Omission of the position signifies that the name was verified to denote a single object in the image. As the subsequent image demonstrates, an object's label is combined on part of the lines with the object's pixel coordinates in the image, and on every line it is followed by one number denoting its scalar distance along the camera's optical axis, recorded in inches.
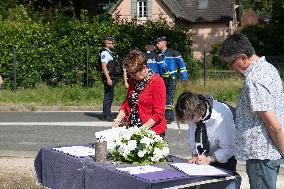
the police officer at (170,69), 489.7
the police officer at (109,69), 507.8
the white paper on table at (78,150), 229.5
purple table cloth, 190.2
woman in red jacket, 248.1
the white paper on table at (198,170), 195.3
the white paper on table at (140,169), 198.5
